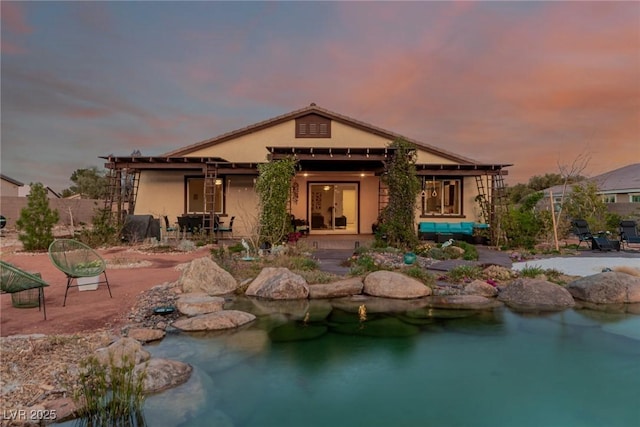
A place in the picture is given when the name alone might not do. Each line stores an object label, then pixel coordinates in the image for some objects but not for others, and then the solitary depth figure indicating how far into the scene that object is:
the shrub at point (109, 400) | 2.94
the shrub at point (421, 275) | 7.52
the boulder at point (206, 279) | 7.03
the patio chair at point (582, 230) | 12.65
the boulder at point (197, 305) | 5.89
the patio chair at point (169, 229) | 14.25
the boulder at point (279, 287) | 6.95
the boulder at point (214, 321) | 5.34
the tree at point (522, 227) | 12.50
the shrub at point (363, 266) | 8.00
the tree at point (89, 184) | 35.19
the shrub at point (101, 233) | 12.31
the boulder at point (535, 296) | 6.62
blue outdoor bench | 13.48
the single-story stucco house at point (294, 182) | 15.02
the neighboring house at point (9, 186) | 34.06
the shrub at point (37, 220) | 11.23
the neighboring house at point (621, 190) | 19.21
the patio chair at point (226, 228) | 14.27
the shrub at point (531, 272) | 7.90
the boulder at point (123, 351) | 3.74
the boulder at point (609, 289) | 6.82
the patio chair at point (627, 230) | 12.65
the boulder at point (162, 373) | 3.59
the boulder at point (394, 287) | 7.05
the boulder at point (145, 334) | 4.75
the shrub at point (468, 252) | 9.78
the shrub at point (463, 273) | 7.94
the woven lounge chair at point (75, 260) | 5.86
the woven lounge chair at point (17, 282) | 4.72
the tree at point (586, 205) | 15.48
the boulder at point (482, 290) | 7.05
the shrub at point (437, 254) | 10.02
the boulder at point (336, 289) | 7.07
